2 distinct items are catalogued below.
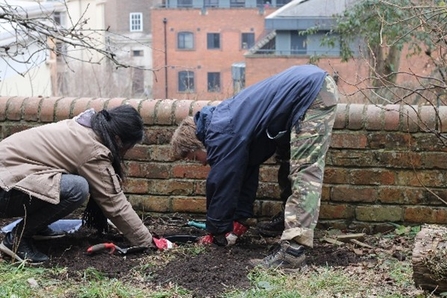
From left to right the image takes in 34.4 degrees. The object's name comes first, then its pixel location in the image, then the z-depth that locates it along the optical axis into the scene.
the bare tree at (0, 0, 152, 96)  6.45
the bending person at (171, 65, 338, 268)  4.50
